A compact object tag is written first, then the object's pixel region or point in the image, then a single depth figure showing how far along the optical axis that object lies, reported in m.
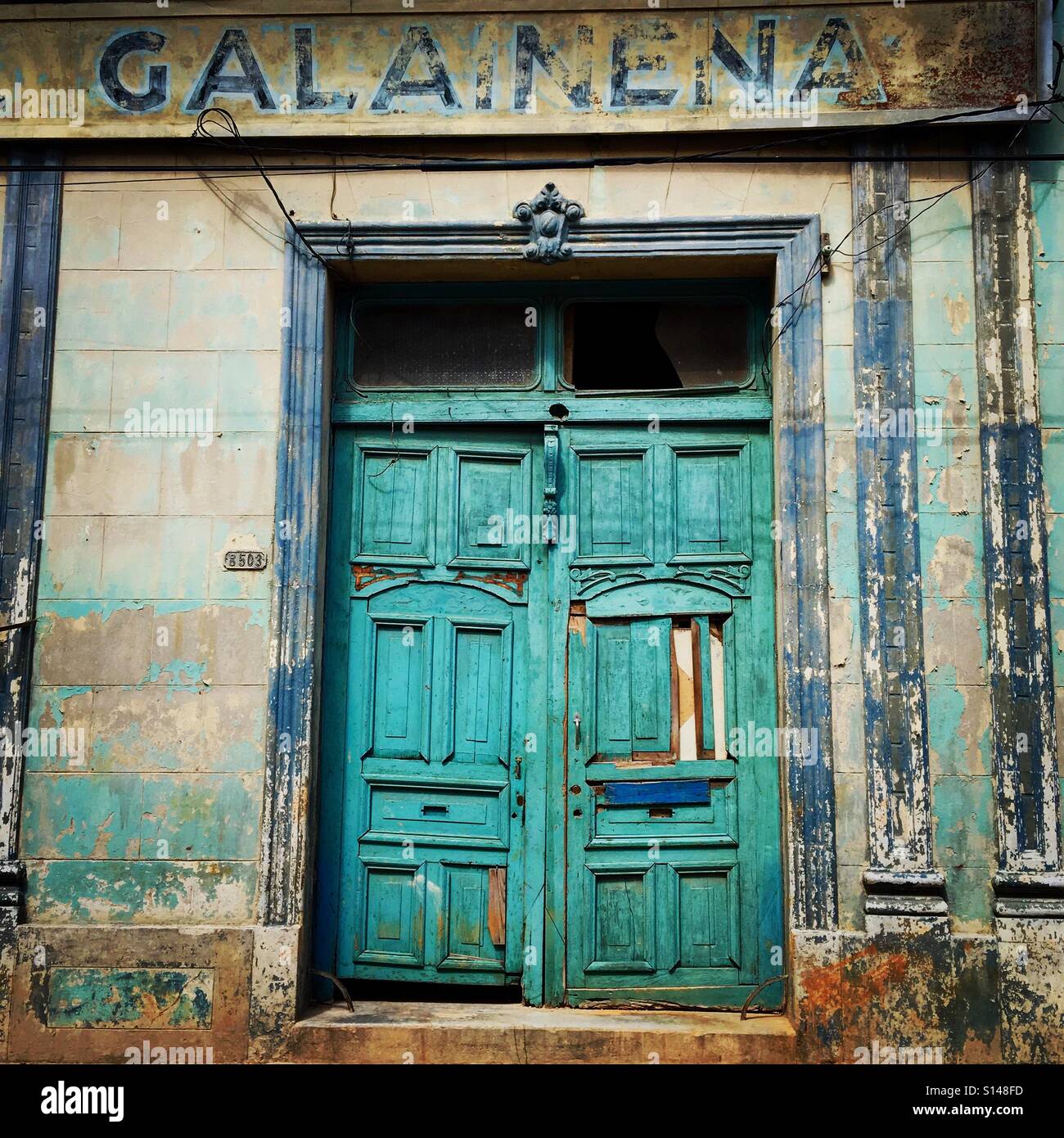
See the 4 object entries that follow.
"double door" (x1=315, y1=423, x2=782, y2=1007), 5.27
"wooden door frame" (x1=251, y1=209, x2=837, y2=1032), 5.05
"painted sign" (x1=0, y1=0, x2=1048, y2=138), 5.30
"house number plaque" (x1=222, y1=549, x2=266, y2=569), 5.28
